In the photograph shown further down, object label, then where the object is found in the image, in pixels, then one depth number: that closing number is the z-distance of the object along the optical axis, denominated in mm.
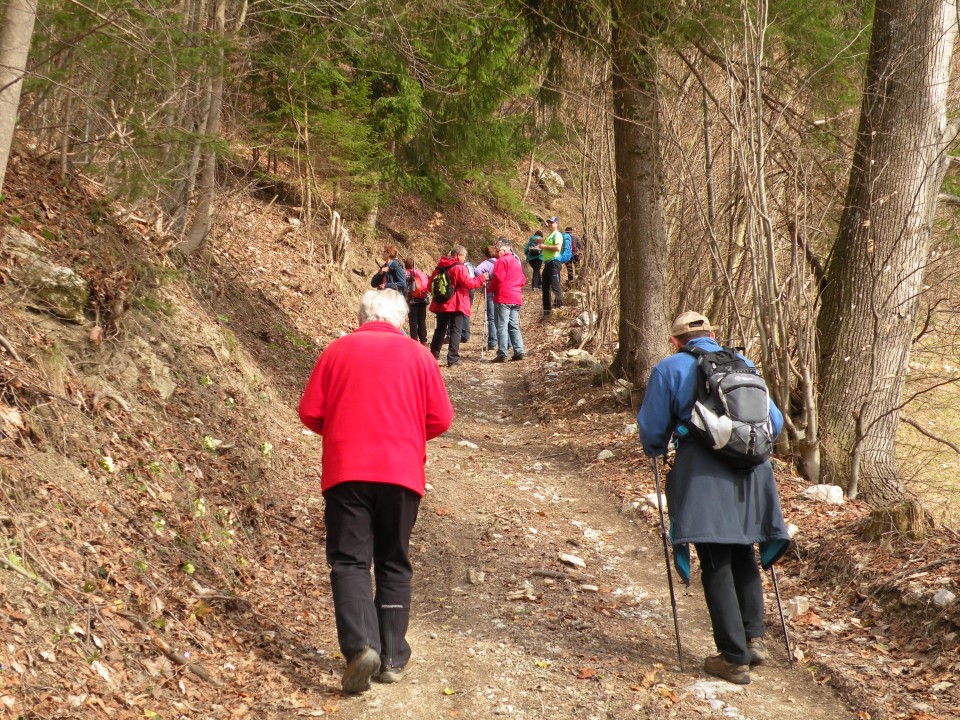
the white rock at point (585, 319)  15912
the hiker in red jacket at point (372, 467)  4383
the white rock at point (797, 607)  5711
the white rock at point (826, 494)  7574
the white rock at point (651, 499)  7946
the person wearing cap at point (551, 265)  19859
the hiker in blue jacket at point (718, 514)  4648
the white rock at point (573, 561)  6719
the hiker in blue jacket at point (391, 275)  14398
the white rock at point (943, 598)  5094
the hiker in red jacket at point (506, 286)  15766
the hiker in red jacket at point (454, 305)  15102
